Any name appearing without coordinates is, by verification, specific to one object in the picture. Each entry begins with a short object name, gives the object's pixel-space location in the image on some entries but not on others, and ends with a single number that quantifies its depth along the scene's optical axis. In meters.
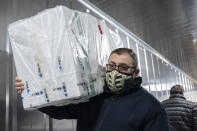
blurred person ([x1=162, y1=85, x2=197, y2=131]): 3.28
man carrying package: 1.48
